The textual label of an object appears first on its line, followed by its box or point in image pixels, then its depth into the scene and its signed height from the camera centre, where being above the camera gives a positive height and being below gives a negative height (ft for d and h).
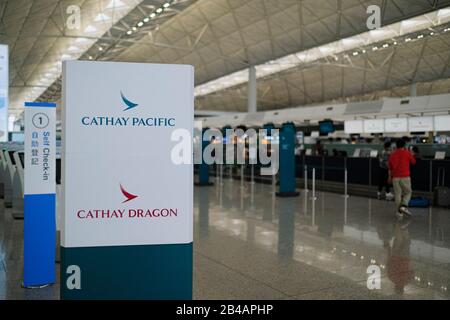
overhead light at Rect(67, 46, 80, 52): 88.69 +22.29
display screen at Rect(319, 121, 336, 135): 58.29 +3.59
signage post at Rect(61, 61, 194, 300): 8.32 -0.67
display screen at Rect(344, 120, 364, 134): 56.41 +3.64
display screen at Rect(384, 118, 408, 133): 51.33 +3.59
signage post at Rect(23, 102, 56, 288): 15.35 -1.67
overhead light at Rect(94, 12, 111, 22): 69.28 +22.83
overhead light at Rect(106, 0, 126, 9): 64.24 +23.18
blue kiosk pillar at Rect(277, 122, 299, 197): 47.76 -1.06
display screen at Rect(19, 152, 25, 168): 30.50 -0.45
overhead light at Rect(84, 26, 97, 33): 75.00 +22.49
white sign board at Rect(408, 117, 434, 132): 48.14 +3.46
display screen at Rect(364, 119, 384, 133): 54.24 +3.55
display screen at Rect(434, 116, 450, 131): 45.85 +3.40
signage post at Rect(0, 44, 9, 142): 25.72 +3.71
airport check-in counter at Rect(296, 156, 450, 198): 47.09 -2.72
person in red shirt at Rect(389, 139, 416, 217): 32.35 -1.76
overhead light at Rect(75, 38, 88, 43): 84.45 +22.99
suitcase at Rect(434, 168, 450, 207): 38.91 -4.14
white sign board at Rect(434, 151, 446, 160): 47.57 -0.24
